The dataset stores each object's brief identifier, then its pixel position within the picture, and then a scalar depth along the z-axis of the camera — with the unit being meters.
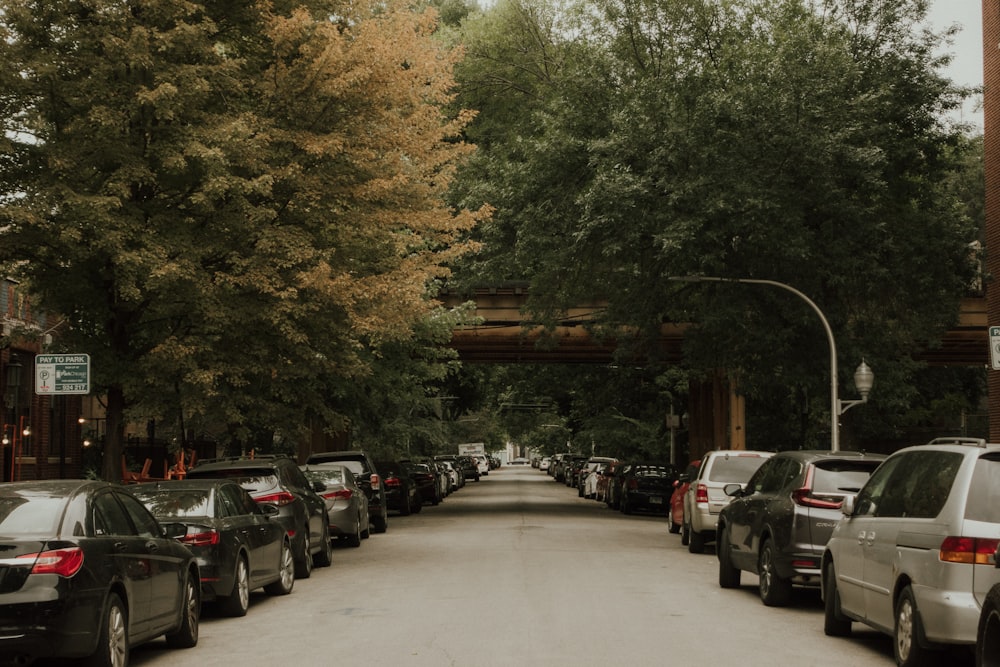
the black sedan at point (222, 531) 12.53
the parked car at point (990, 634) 7.00
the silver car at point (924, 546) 8.40
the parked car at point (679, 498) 24.55
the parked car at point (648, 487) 36.53
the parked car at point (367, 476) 26.81
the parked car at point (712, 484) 21.27
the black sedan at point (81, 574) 8.33
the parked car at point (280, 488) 16.56
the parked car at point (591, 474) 48.88
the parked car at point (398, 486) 35.00
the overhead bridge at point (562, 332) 41.50
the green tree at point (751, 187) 27.81
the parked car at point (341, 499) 22.38
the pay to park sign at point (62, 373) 15.87
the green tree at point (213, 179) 16.88
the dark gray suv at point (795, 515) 13.09
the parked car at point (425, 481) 41.99
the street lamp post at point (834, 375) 26.66
